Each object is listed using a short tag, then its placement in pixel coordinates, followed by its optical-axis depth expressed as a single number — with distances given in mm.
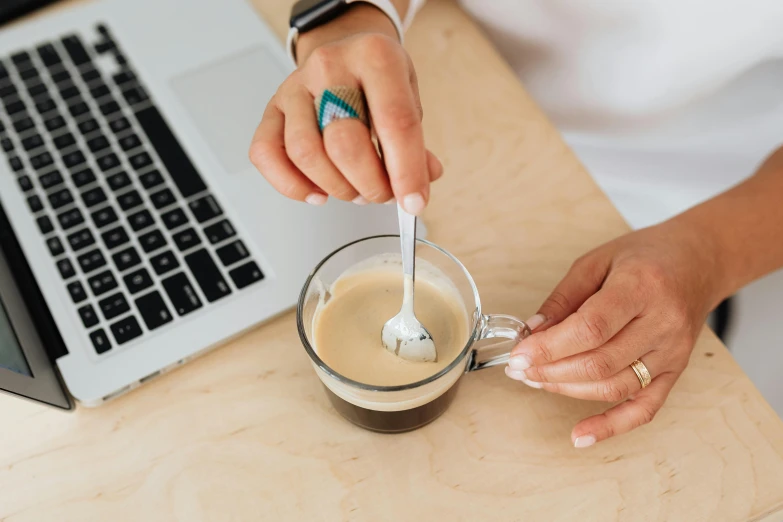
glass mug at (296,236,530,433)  454
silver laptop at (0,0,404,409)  554
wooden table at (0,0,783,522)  492
